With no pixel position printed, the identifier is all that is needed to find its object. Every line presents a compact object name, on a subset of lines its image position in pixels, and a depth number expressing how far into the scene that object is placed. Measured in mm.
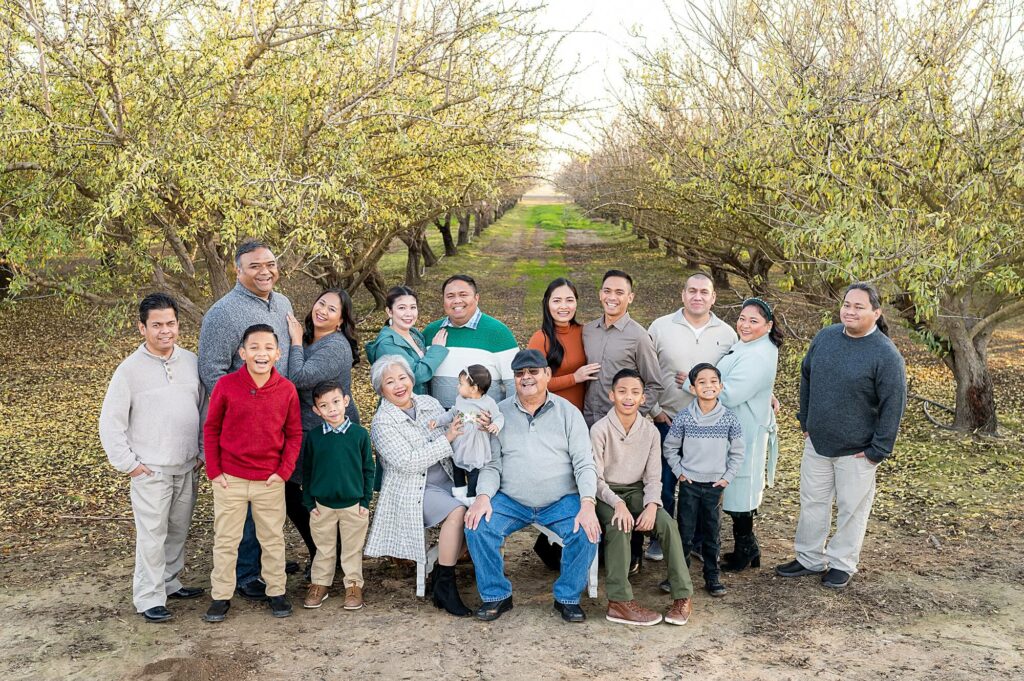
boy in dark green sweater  5527
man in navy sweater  5730
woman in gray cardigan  5719
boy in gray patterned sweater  5805
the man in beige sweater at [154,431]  5273
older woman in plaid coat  5668
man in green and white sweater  6238
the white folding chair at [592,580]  5596
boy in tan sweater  5422
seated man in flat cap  5500
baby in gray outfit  5688
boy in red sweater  5199
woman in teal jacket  6133
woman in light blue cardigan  5996
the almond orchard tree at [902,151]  8125
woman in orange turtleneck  6074
